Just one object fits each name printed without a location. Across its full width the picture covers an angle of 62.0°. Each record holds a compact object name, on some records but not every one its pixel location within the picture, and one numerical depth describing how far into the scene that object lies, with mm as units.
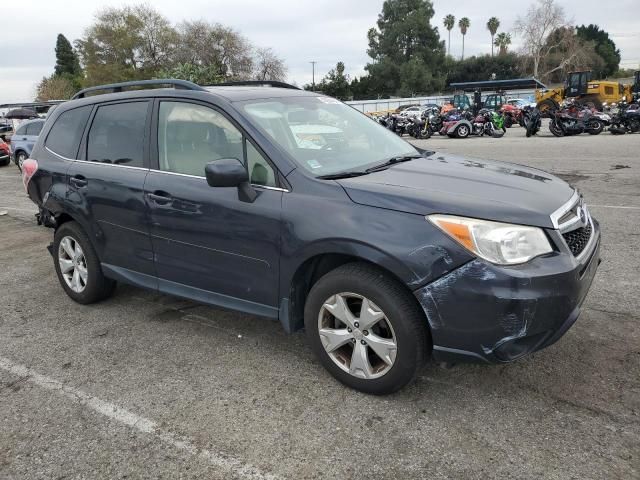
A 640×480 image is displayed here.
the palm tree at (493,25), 103938
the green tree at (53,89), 66769
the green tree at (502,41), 99756
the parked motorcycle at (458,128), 22906
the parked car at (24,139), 15750
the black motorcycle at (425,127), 24391
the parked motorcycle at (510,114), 29328
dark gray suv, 2588
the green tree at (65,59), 96538
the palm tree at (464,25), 114688
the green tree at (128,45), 63062
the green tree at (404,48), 75875
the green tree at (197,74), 40884
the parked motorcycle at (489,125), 22828
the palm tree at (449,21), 112938
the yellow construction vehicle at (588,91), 35438
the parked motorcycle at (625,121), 20250
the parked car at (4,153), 18781
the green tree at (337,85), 75250
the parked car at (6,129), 29359
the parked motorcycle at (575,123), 20734
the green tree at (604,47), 85125
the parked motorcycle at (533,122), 21078
